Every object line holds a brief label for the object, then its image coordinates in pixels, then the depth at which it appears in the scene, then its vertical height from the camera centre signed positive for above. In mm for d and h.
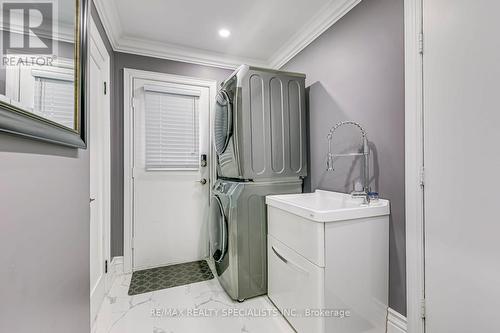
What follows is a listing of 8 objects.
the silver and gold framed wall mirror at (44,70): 509 +288
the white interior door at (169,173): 2418 -68
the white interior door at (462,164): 1000 +16
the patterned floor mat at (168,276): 2064 -1113
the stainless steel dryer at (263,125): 1856 +378
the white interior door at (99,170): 1703 -23
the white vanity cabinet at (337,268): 1270 -613
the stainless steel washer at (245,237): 1824 -589
